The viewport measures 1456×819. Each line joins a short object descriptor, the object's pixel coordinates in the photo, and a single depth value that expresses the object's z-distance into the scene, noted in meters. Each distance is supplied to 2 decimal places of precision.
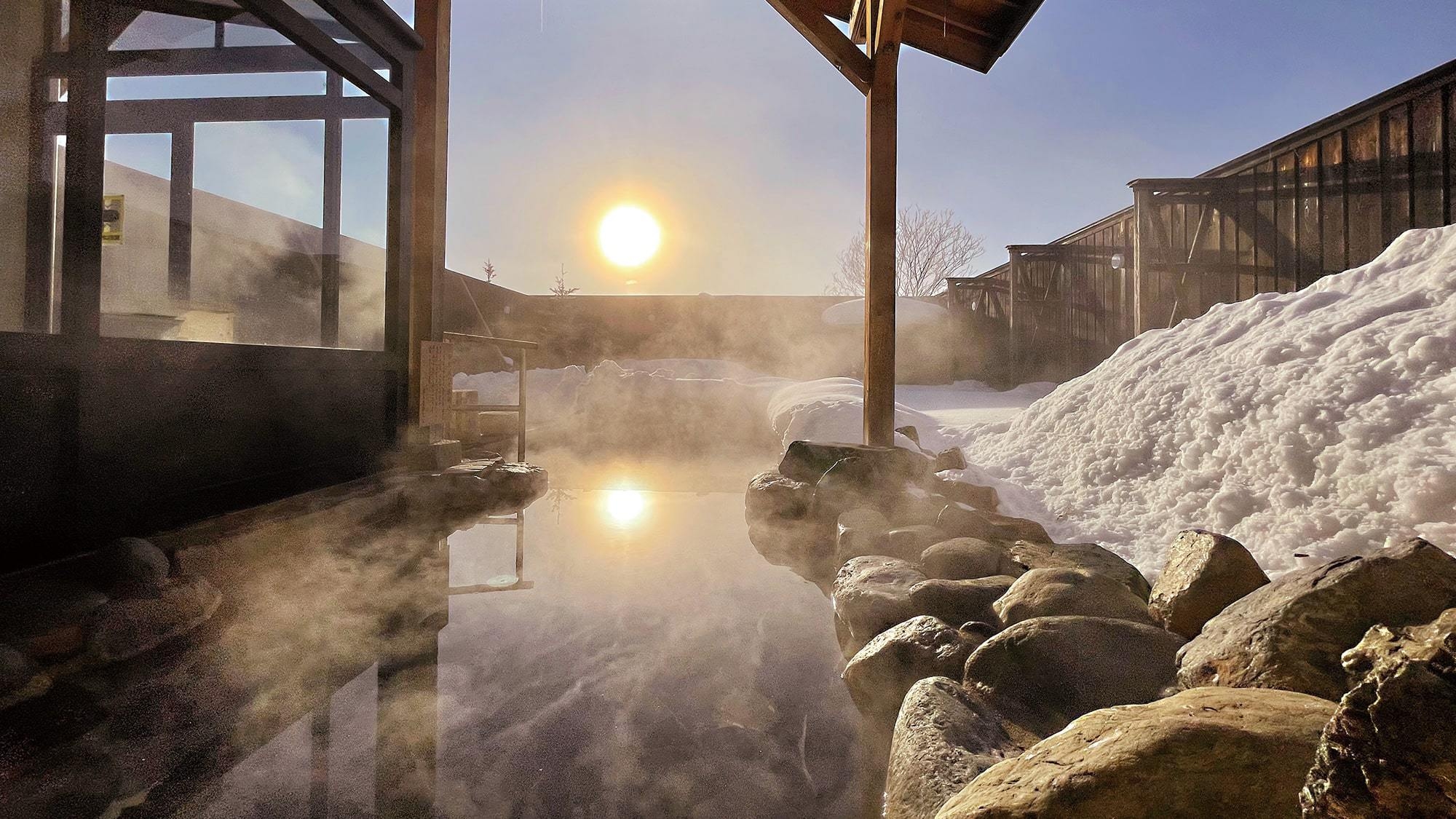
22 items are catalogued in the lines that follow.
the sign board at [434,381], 5.03
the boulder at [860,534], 3.40
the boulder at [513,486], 4.99
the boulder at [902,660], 2.05
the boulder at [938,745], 1.47
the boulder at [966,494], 3.91
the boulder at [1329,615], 1.42
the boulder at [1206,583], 1.94
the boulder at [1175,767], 1.03
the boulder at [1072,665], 1.74
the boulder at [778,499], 4.50
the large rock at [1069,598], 2.15
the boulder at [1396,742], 0.80
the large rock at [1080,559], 2.49
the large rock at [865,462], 4.20
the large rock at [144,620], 2.24
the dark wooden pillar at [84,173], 2.63
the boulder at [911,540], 3.26
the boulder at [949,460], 4.52
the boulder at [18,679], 1.90
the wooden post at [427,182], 5.05
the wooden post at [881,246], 4.47
